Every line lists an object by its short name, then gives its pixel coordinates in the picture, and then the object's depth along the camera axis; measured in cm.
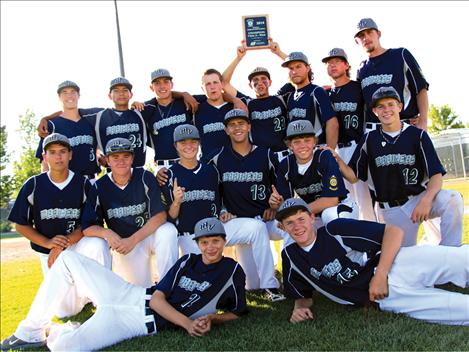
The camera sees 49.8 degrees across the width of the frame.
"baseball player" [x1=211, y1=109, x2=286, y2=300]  612
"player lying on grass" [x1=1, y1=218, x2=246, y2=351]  464
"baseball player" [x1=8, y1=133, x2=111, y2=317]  586
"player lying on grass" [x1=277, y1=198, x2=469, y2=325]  434
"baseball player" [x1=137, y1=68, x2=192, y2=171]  692
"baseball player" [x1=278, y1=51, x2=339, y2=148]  648
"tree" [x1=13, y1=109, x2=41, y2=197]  4700
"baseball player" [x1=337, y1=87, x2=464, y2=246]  536
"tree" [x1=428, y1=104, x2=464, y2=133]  5523
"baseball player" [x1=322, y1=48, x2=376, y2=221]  656
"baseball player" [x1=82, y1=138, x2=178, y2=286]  570
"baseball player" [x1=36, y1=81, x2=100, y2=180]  680
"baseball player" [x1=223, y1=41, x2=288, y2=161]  680
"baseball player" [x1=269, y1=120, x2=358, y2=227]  548
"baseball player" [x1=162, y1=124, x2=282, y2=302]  583
